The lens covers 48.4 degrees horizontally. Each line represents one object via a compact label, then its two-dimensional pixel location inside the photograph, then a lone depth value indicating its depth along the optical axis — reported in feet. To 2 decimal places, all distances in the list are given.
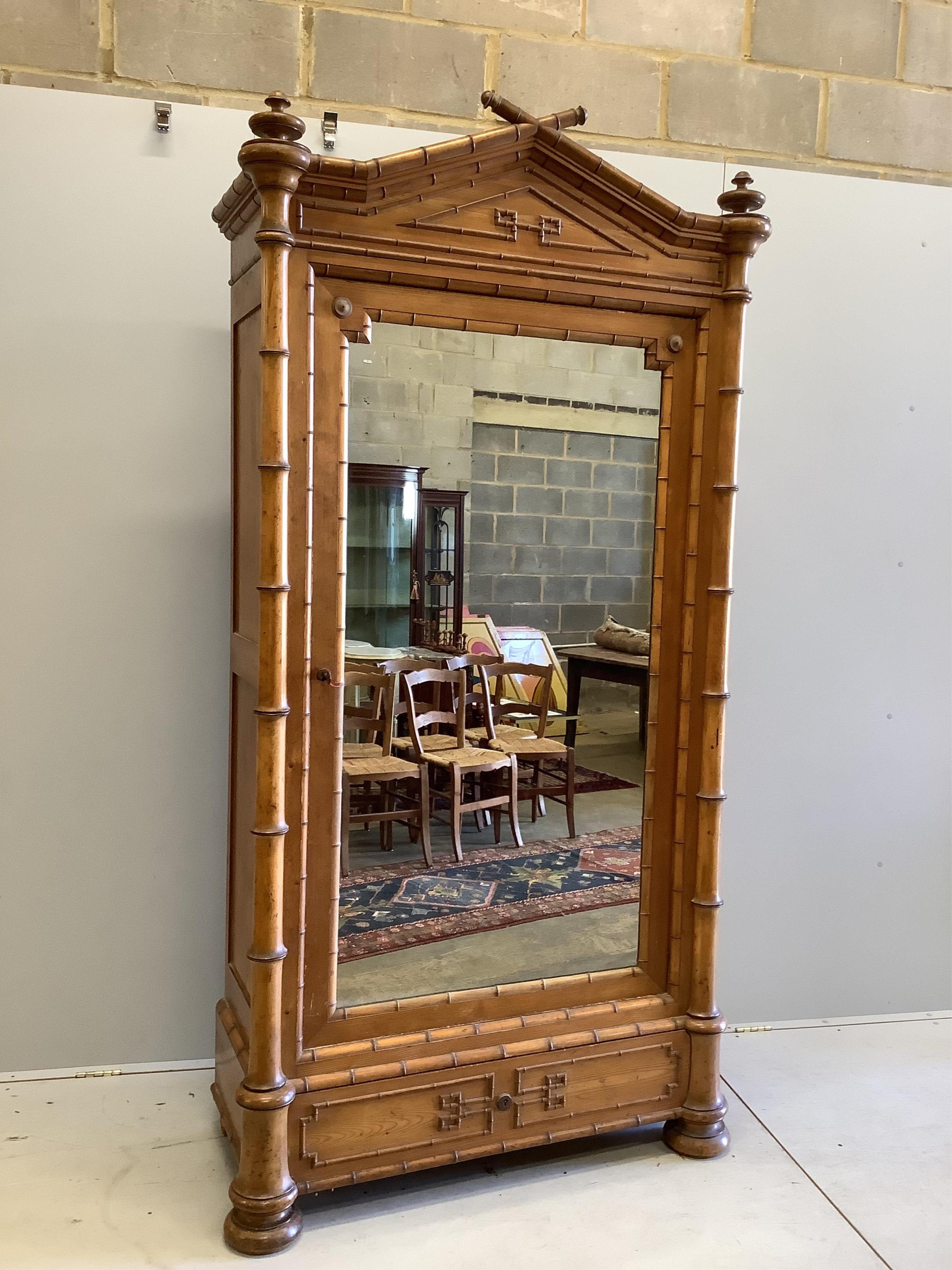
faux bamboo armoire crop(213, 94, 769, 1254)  6.50
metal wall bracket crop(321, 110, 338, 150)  8.18
